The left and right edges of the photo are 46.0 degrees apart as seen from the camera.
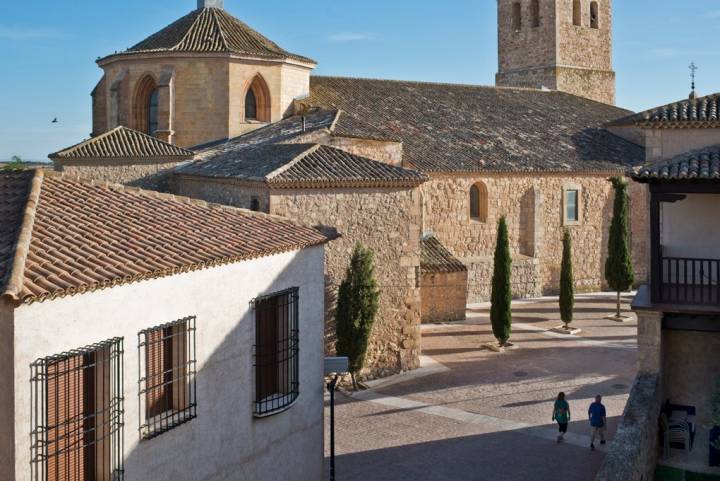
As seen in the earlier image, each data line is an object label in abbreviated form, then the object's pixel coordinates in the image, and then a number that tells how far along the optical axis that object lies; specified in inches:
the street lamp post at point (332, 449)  495.2
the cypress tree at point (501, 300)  903.7
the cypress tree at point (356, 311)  741.3
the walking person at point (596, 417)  601.3
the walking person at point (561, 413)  617.3
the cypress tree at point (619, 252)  1077.9
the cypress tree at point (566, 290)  996.6
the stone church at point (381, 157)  776.9
